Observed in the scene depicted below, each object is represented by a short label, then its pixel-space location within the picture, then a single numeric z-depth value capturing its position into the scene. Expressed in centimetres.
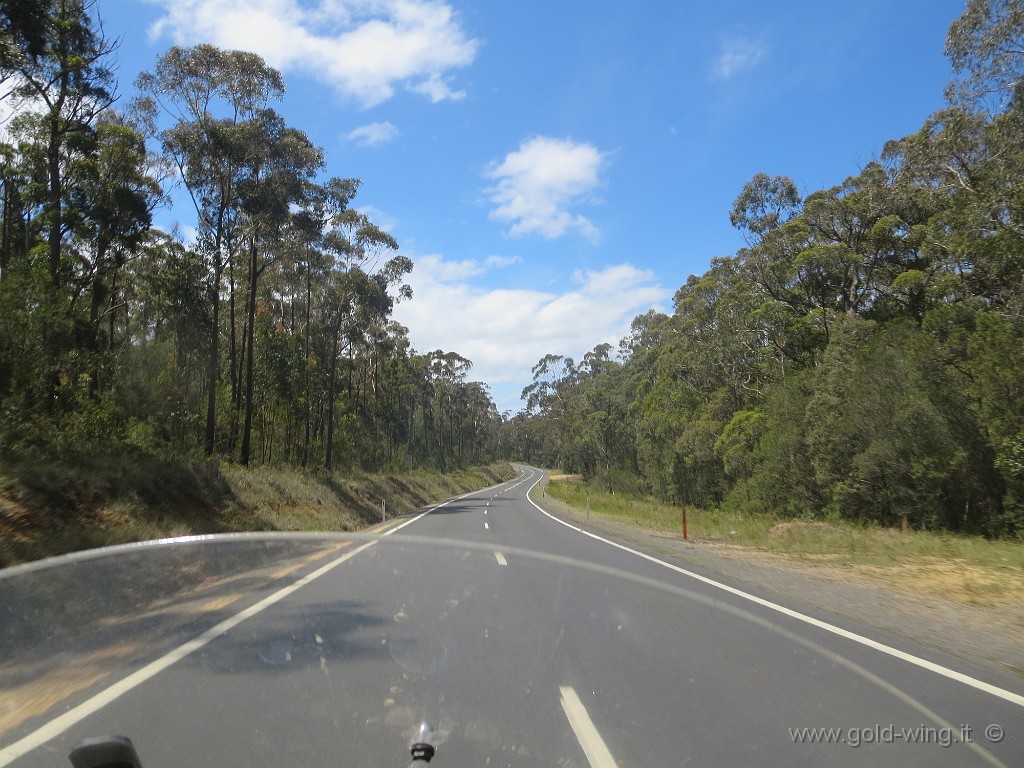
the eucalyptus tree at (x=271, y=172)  2761
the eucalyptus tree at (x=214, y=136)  2597
